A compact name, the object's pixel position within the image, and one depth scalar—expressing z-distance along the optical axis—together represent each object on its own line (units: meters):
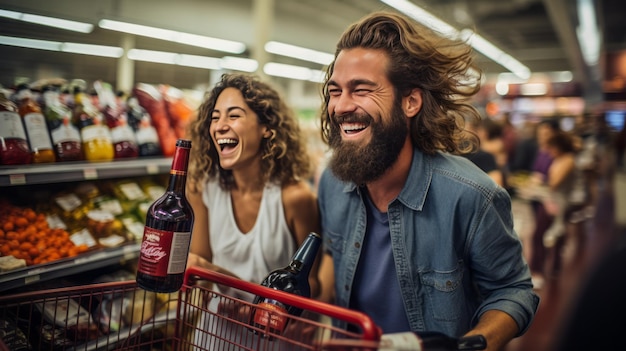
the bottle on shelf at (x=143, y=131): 2.90
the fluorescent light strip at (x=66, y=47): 2.52
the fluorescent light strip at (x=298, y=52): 8.10
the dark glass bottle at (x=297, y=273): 1.51
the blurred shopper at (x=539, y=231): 6.08
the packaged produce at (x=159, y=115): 3.05
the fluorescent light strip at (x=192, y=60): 4.28
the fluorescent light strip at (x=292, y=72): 9.33
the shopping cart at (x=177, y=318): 1.19
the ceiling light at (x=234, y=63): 5.96
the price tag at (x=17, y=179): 2.01
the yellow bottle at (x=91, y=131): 2.55
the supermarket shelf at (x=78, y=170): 2.05
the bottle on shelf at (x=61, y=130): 2.39
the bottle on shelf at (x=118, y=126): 2.75
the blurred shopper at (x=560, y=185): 5.99
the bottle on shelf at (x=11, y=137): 2.08
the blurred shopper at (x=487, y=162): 3.34
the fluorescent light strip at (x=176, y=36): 3.69
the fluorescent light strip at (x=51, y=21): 2.46
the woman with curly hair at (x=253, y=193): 1.79
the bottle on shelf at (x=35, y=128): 2.24
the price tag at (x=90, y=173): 2.37
